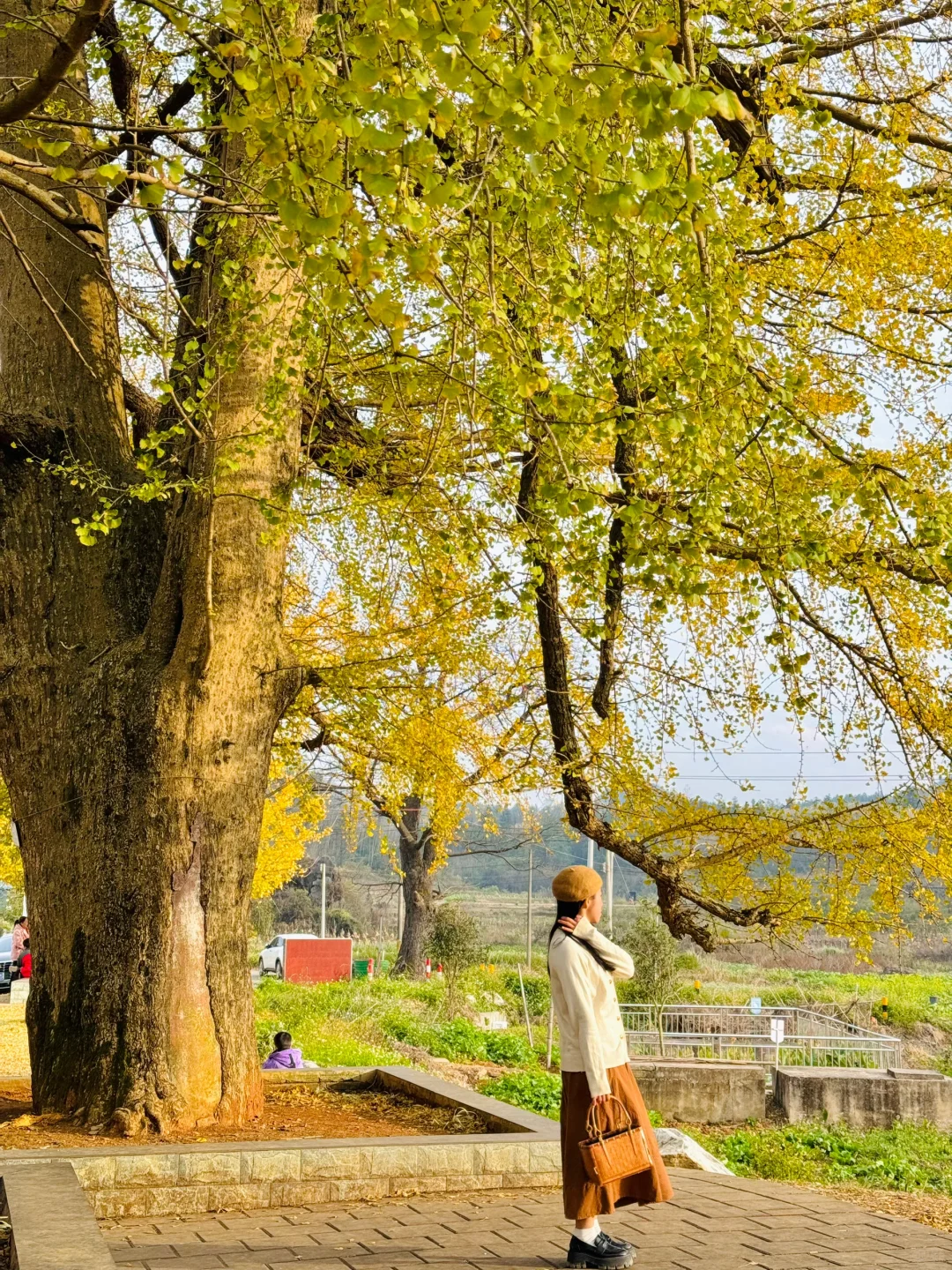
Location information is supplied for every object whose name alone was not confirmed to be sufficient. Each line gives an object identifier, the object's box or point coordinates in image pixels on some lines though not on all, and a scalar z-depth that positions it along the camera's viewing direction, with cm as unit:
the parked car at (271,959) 4362
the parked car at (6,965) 2708
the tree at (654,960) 2670
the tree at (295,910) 6969
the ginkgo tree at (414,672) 896
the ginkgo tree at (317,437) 578
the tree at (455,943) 2656
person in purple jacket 1102
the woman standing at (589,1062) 509
